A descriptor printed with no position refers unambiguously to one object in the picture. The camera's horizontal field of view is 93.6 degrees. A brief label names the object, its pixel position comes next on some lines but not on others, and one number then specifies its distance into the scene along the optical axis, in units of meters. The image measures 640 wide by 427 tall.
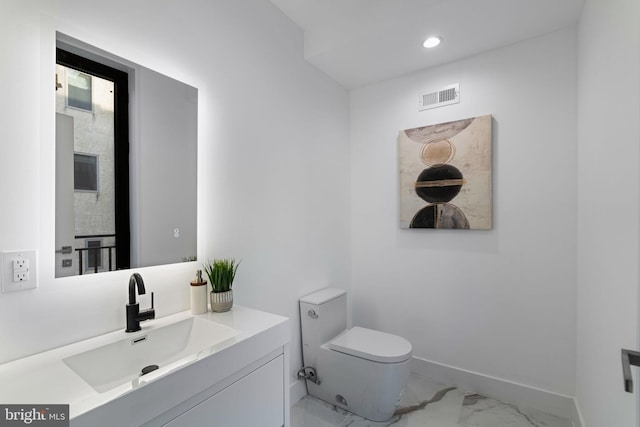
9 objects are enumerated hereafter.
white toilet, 1.82
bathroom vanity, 0.79
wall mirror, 1.09
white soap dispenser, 1.40
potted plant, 1.43
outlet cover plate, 0.93
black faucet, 1.17
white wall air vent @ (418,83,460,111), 2.29
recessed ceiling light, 2.02
